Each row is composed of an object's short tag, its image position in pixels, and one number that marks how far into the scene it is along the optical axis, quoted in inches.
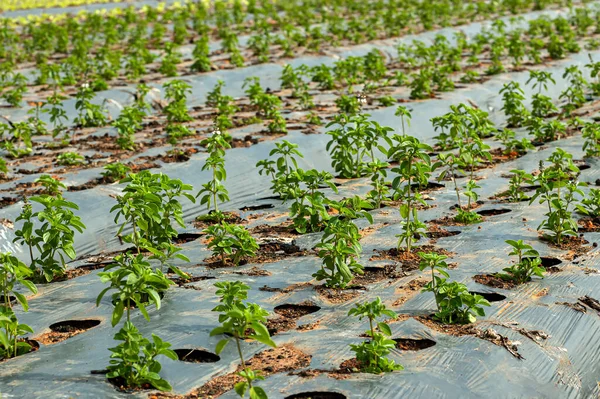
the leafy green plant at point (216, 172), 230.4
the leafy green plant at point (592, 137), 279.6
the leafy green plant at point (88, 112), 339.3
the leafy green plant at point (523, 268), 179.5
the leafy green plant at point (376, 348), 140.6
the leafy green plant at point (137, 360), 135.0
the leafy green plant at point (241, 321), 127.6
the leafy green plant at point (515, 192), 244.5
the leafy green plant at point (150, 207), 177.0
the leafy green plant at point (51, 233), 186.2
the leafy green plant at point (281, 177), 237.5
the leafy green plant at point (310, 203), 215.0
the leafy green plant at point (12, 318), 147.4
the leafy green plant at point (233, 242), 192.1
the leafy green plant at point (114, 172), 259.9
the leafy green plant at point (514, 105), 345.4
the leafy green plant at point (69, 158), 292.8
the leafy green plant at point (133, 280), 143.2
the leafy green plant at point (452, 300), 159.6
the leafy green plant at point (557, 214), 204.2
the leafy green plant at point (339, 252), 174.1
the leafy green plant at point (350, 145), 259.1
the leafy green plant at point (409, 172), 200.5
